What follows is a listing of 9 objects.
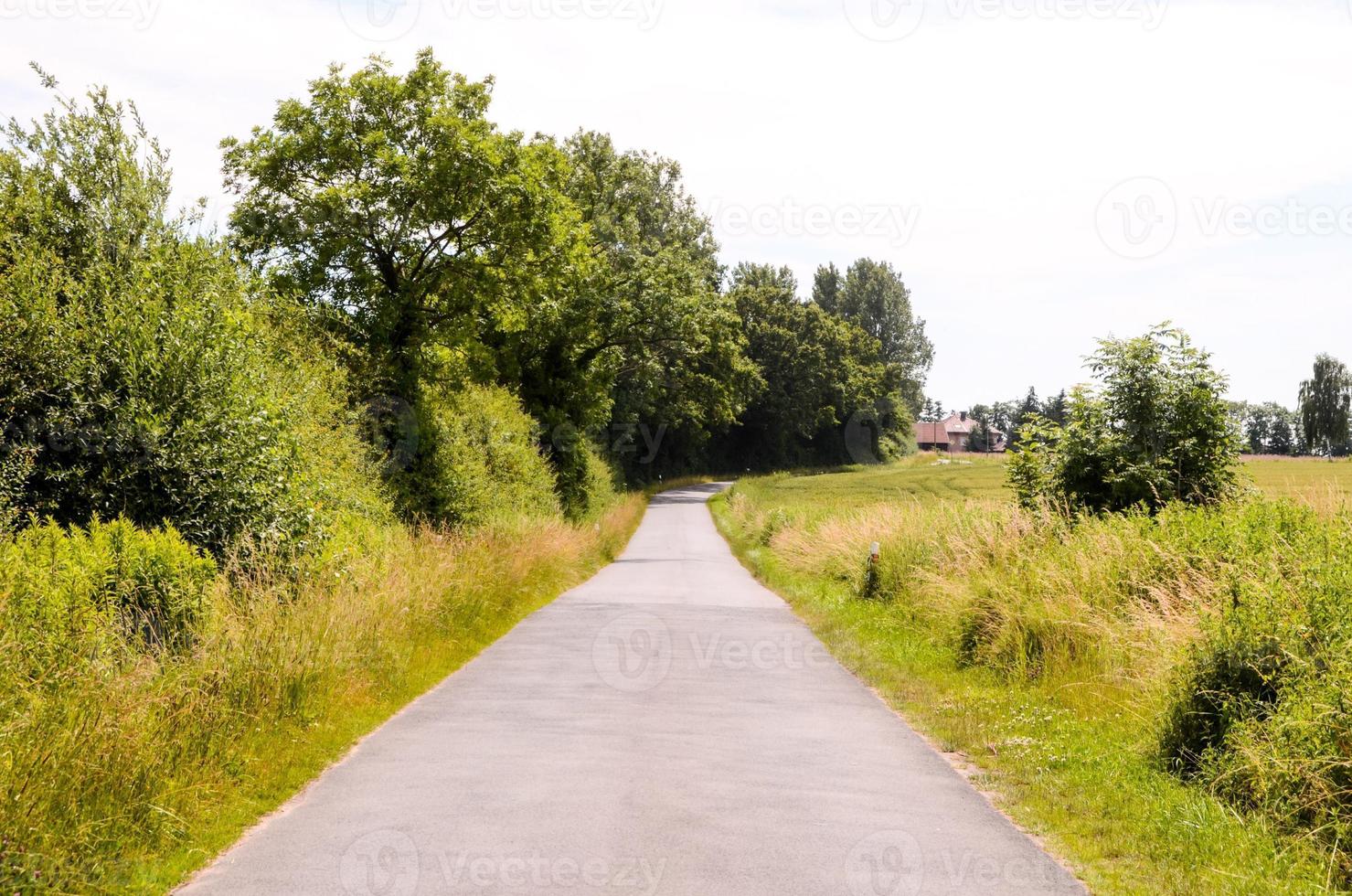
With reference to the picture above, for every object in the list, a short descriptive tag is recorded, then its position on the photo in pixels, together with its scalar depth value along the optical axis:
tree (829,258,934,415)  121.94
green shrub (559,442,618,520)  43.69
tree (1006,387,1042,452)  180.25
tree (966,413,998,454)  189.12
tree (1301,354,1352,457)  113.81
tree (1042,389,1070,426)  161.12
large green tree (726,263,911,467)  92.44
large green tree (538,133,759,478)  44.38
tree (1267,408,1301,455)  192.25
